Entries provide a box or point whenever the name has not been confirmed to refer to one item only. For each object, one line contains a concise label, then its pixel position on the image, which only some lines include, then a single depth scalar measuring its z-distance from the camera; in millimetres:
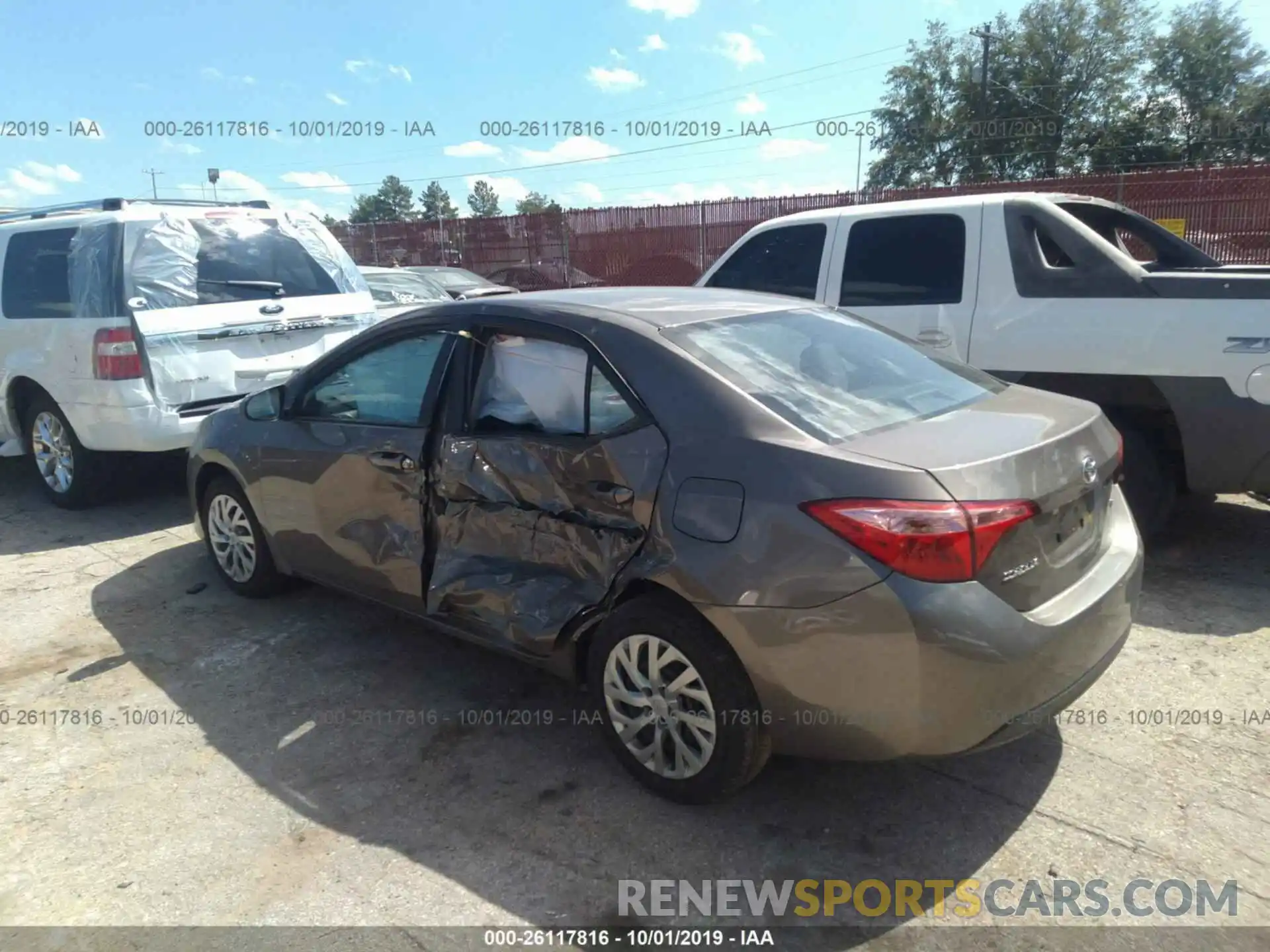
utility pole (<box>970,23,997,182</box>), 33469
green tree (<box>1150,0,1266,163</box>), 30844
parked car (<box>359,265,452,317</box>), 10625
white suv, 5809
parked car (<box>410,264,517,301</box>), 12798
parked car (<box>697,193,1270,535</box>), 4137
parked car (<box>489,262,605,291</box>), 19000
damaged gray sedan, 2381
